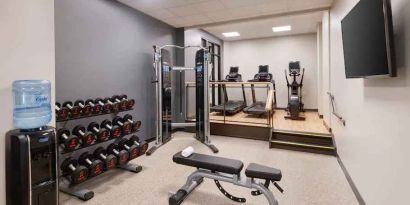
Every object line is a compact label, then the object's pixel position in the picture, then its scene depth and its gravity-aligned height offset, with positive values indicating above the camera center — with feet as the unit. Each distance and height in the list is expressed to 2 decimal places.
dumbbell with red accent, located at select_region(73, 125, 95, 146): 9.54 -1.27
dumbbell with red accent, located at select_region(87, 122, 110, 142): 10.19 -1.21
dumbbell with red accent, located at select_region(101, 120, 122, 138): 10.85 -1.13
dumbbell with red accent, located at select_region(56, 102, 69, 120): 8.90 -0.23
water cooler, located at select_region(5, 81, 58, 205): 5.87 -1.23
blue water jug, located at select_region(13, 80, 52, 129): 6.34 +0.09
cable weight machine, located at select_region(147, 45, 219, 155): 14.78 +0.49
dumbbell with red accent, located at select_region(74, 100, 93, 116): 9.96 -0.04
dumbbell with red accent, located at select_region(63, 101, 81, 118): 9.45 -0.12
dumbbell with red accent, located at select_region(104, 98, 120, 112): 11.28 +0.09
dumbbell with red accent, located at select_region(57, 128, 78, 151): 8.86 -1.36
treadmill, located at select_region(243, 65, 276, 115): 20.76 +0.44
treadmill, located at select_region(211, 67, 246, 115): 21.66 +0.09
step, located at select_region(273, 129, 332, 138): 14.63 -2.12
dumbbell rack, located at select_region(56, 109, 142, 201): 8.73 -3.46
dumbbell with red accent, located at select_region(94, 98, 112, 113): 10.84 +0.04
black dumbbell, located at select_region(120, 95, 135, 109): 12.25 +0.26
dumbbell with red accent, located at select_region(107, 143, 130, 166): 10.54 -2.31
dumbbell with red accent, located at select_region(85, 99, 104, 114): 10.43 +0.00
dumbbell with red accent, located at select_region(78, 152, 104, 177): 9.32 -2.49
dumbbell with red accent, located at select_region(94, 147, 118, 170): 9.96 -2.40
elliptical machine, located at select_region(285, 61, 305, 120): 20.27 +0.67
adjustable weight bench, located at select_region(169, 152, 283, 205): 7.27 -2.46
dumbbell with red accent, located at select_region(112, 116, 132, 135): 11.44 -1.00
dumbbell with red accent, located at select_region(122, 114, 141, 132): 11.97 -0.94
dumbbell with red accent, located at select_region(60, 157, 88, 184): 8.66 -2.60
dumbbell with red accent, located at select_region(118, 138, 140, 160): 11.13 -2.16
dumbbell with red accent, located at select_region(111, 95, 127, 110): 11.82 +0.25
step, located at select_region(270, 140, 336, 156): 13.89 -2.93
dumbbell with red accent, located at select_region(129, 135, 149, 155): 11.61 -2.10
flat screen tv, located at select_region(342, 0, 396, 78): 5.37 +1.82
